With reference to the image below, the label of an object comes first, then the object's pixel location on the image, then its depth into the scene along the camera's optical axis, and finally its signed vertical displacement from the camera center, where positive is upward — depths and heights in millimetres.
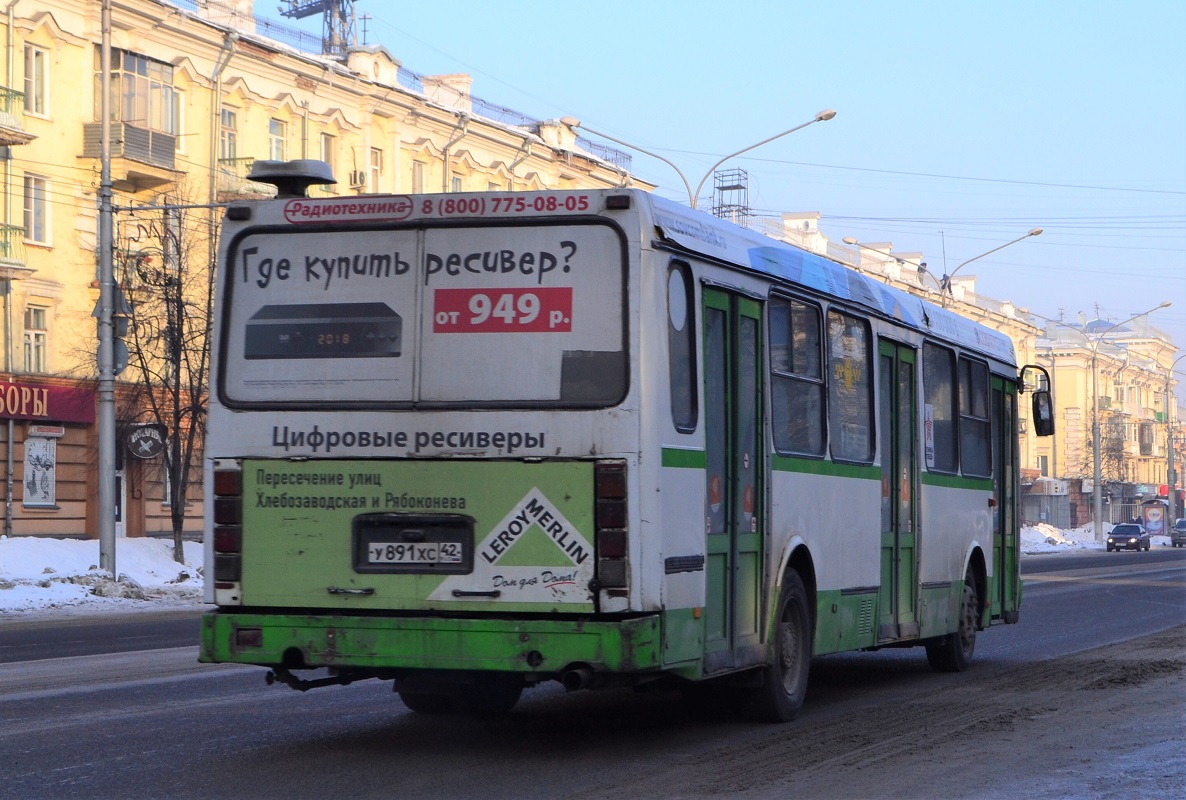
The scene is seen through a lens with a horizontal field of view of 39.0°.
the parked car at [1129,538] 72375 -2153
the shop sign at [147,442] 37906 +1255
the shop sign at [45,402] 35750 +2096
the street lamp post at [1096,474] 77162 +699
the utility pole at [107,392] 28500 +1797
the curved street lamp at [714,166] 33906 +7237
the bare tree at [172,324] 34188 +3617
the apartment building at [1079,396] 85000 +6351
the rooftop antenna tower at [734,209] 62625 +10657
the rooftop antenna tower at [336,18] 57875 +16843
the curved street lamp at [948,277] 49847 +6365
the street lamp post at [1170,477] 100006 +678
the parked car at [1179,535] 83125 -2331
